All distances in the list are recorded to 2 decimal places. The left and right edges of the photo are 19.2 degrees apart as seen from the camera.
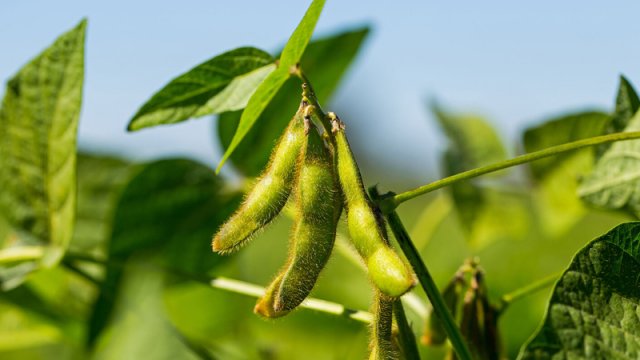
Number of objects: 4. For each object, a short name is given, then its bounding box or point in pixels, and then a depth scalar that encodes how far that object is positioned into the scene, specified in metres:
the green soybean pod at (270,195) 0.45
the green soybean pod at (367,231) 0.43
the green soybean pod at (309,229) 0.45
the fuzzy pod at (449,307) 0.50
